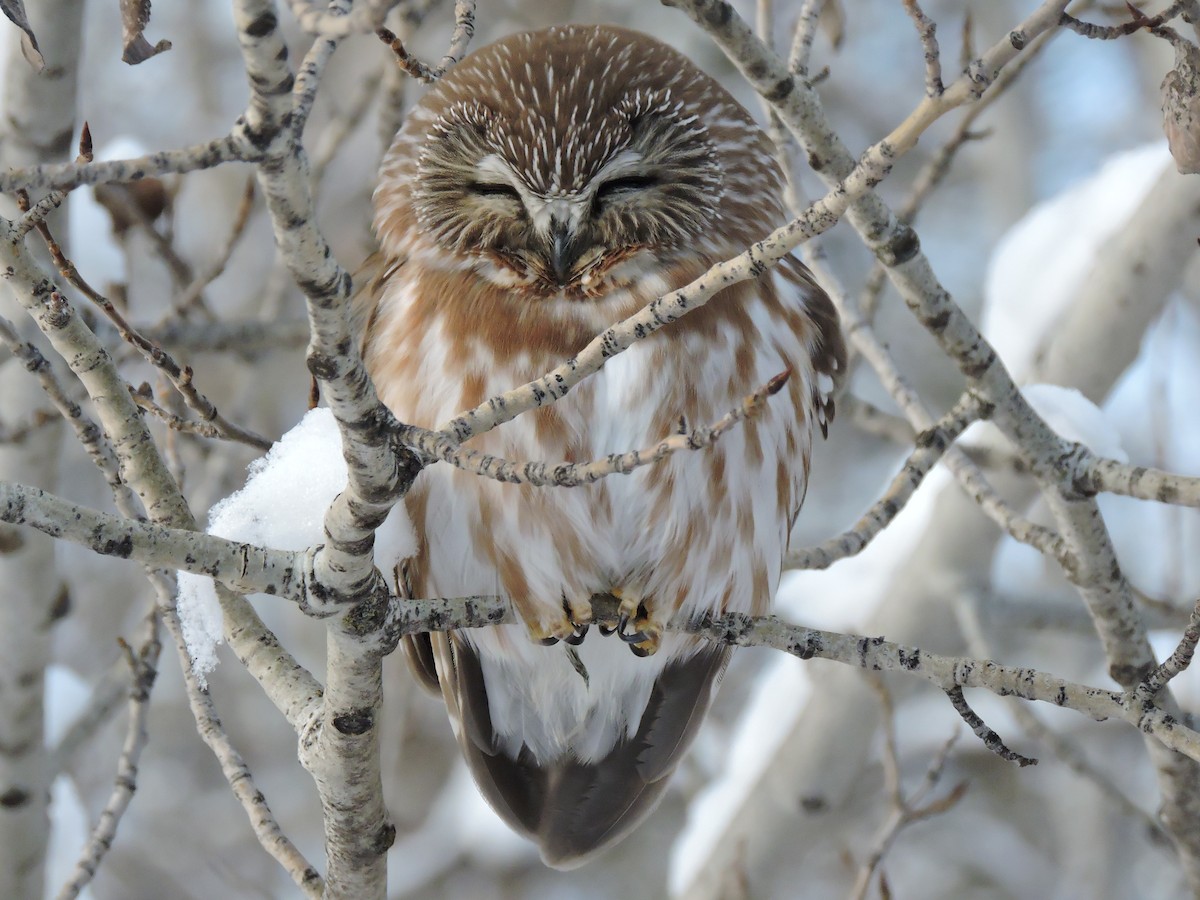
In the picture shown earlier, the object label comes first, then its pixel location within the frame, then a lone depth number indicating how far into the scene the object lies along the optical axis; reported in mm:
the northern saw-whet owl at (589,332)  5105
